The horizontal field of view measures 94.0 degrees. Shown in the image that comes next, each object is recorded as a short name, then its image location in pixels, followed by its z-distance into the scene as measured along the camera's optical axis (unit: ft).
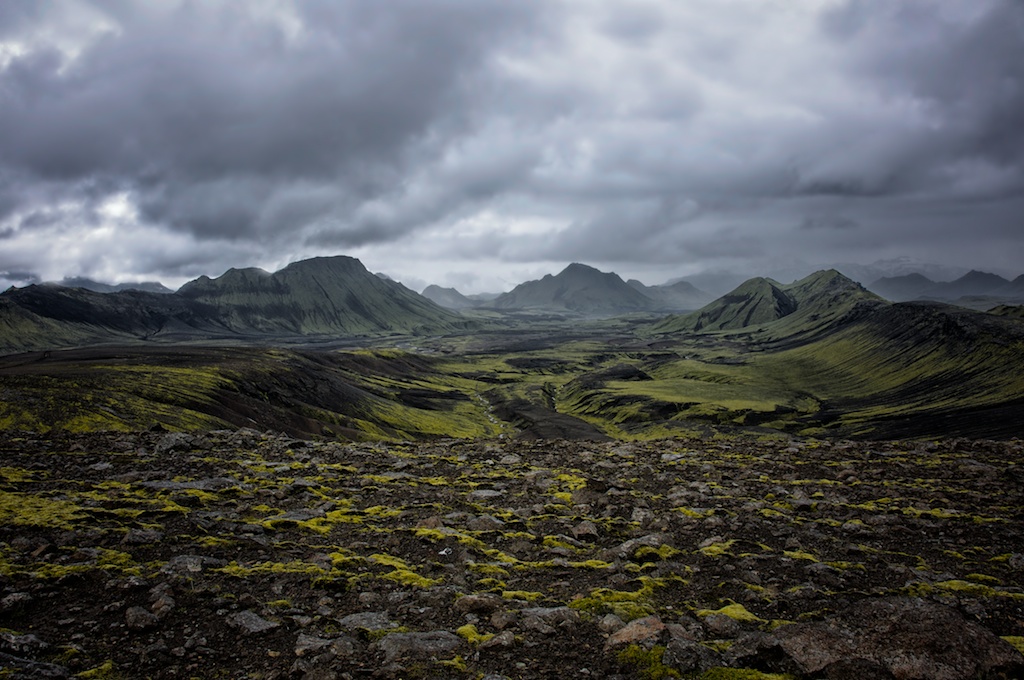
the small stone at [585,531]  63.77
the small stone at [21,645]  31.04
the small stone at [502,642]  36.99
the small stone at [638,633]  36.91
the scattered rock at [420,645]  35.73
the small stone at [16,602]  35.22
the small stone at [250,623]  37.53
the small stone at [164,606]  37.41
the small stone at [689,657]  33.53
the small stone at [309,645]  35.23
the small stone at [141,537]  49.70
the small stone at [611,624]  39.55
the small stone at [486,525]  66.18
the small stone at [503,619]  40.45
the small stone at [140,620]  35.60
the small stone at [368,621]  39.63
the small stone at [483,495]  79.66
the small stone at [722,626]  39.17
